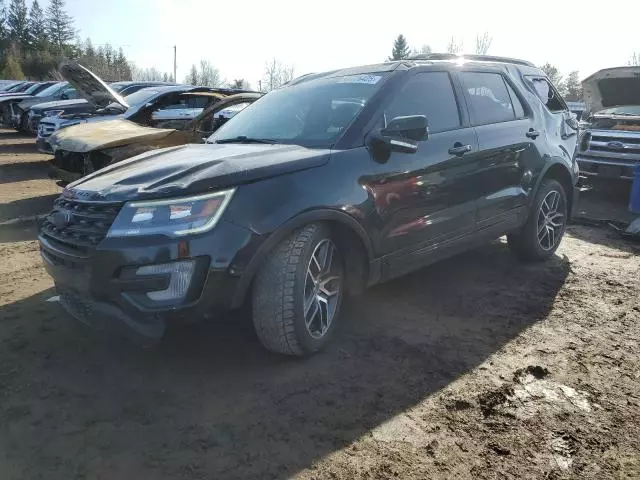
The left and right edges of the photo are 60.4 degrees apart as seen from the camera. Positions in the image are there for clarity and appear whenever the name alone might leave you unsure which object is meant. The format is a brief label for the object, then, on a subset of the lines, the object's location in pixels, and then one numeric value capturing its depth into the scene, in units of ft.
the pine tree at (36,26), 221.21
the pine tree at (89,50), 204.64
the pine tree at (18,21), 223.22
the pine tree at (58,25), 236.22
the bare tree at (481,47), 124.47
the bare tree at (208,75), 202.08
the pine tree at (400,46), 197.88
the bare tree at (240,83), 157.46
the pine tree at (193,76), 205.91
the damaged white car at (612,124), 26.78
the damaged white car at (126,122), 21.70
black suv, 8.98
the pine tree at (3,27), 199.63
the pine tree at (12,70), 150.82
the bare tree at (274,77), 179.94
